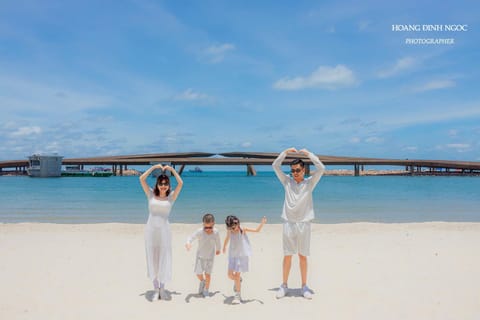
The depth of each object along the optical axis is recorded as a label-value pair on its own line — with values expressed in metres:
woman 4.09
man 4.15
